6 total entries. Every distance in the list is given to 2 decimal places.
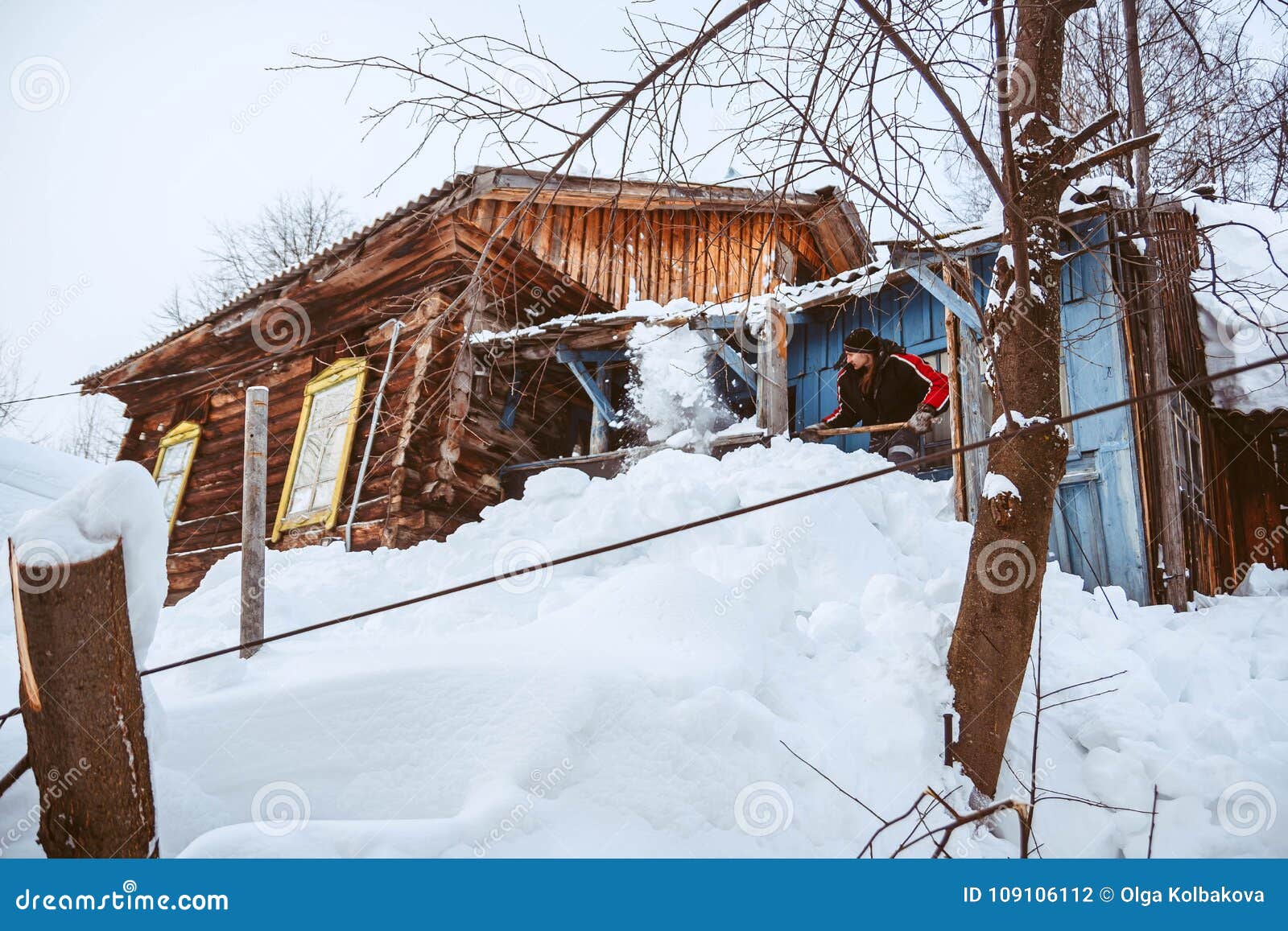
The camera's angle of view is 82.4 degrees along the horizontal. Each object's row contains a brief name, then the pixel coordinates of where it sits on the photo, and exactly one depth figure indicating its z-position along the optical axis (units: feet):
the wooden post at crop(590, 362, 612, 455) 24.75
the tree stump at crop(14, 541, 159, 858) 5.43
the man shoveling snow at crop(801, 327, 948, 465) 21.21
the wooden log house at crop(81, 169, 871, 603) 24.89
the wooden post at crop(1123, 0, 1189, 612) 17.47
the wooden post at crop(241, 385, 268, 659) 12.92
